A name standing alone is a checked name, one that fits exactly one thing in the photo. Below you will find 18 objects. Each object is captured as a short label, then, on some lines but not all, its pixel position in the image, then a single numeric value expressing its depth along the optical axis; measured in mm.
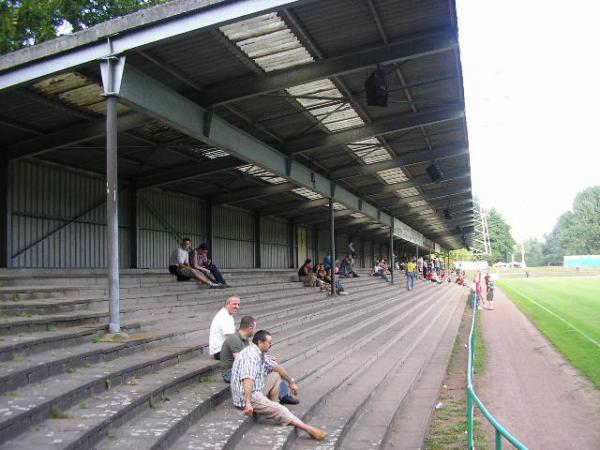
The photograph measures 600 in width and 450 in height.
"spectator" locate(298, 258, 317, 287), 19017
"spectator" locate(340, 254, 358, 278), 26514
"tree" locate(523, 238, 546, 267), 146375
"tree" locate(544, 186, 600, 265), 125312
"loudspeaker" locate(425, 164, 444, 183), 18672
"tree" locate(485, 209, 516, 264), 129625
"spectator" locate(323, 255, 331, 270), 21034
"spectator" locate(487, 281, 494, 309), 27203
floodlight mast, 113062
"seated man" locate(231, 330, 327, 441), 5477
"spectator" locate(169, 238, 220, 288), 12758
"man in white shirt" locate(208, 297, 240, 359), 7139
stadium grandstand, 5473
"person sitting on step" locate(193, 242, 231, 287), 13281
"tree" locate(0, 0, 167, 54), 18172
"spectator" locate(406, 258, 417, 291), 29480
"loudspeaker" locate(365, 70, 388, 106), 9789
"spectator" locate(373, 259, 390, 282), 31500
